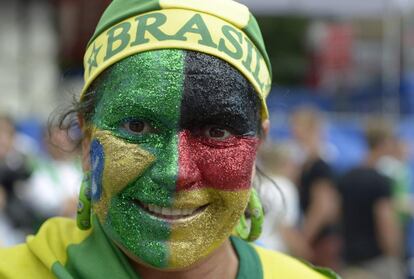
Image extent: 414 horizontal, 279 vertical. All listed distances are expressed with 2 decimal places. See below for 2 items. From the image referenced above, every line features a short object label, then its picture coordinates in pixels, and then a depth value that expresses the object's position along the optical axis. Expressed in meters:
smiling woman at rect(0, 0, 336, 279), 1.77
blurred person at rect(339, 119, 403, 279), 5.75
